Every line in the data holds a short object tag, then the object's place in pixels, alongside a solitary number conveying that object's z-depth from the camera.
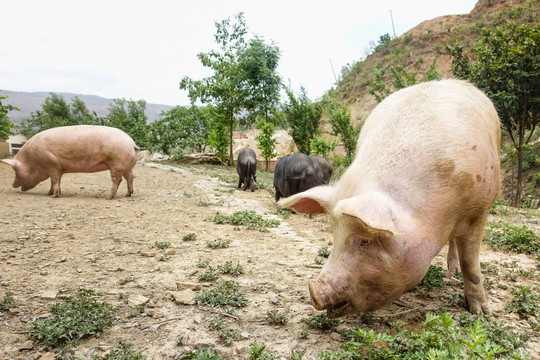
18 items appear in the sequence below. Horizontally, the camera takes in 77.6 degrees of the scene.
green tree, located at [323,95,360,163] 16.38
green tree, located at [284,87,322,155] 20.89
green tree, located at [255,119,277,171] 18.75
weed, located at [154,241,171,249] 4.33
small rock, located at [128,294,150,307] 2.79
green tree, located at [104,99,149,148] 29.88
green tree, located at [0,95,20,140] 10.22
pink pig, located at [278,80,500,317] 2.09
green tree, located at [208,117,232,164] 22.41
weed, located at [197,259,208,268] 3.71
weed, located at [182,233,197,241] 4.72
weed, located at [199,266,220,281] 3.36
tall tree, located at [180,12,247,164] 22.67
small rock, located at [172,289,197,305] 2.85
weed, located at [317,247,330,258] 4.25
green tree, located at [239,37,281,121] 23.69
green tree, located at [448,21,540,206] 10.22
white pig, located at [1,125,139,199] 7.44
